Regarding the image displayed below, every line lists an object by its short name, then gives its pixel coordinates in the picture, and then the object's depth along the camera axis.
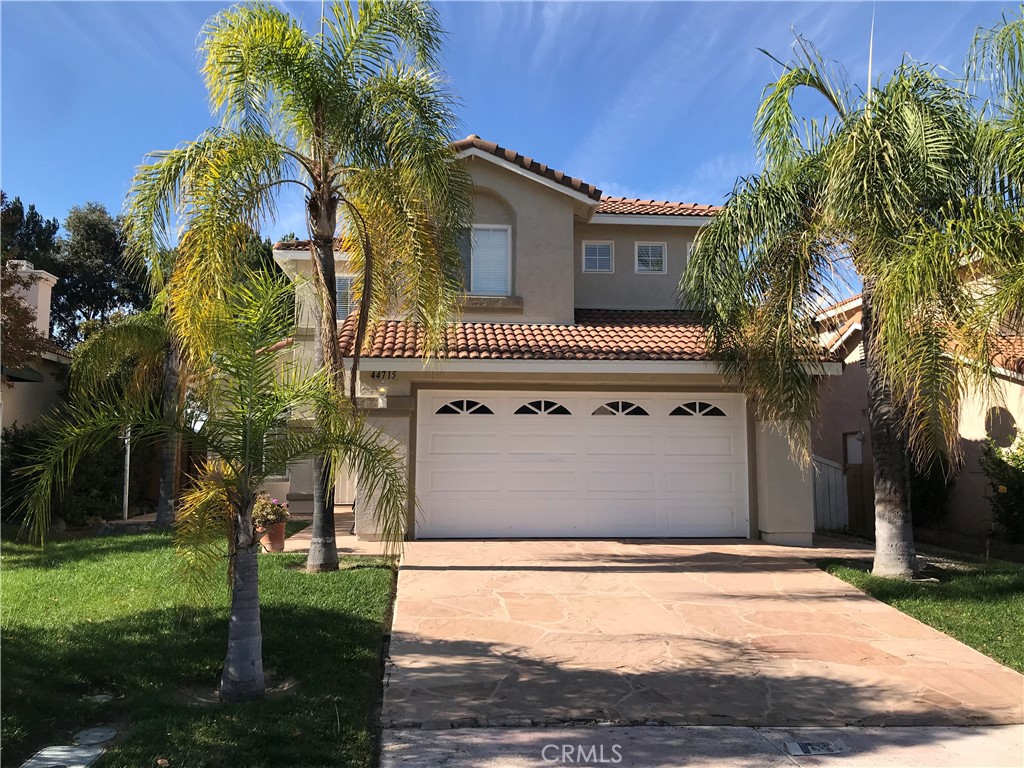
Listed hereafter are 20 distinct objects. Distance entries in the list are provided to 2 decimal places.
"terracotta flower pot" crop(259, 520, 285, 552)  11.31
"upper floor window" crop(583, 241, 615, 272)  16.50
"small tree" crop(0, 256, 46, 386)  11.73
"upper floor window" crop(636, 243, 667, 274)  16.56
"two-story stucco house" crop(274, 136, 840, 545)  12.41
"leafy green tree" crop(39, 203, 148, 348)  31.88
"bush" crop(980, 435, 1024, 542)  12.09
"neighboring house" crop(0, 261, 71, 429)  16.06
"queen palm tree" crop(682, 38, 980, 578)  7.67
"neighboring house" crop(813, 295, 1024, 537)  13.12
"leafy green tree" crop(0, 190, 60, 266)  31.41
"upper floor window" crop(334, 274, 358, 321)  16.00
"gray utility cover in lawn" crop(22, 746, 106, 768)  4.50
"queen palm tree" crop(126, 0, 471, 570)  8.17
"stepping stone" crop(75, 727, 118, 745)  4.89
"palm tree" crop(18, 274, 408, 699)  5.46
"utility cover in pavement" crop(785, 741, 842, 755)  5.04
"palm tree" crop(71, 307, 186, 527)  14.78
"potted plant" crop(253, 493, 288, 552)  10.95
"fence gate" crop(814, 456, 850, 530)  16.02
